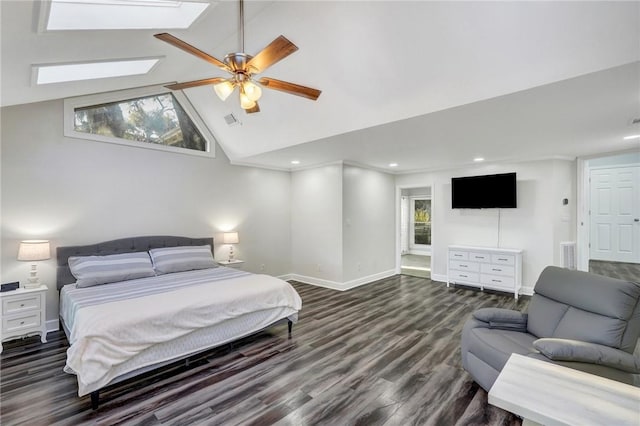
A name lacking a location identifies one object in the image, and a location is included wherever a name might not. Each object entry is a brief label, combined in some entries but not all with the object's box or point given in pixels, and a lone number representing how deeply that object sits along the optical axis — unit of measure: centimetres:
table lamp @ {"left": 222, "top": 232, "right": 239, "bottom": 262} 516
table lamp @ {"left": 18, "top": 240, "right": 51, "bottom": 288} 321
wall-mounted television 528
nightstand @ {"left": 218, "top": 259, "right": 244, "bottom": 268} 507
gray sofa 179
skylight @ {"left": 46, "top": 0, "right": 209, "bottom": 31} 195
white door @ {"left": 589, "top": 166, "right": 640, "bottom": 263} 699
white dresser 510
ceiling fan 206
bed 220
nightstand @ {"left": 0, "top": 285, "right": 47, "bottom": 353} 305
